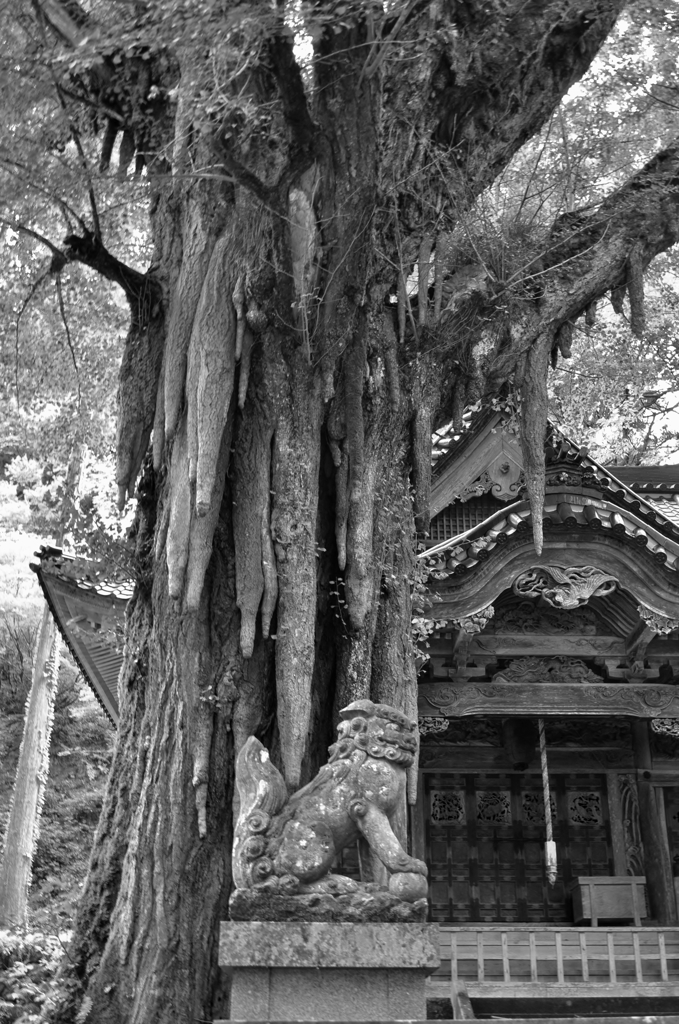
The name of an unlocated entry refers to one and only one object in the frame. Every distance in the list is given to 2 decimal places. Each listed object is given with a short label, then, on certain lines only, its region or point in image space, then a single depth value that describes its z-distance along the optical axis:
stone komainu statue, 5.34
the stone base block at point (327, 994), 5.10
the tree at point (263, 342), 6.38
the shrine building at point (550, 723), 9.67
